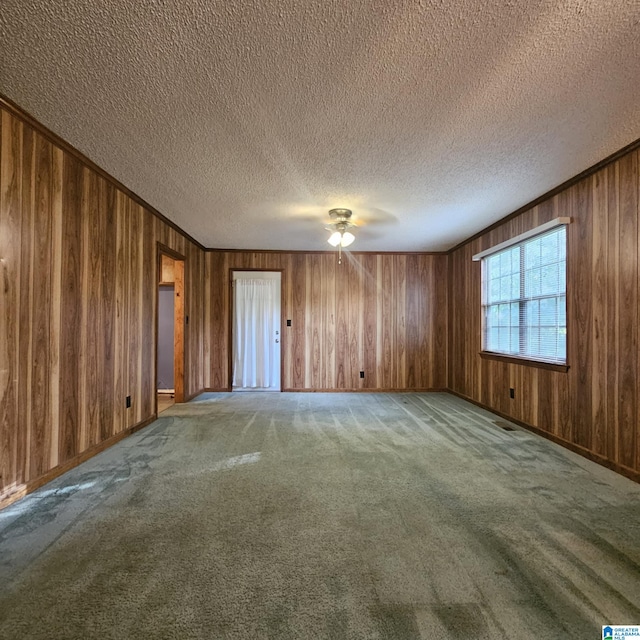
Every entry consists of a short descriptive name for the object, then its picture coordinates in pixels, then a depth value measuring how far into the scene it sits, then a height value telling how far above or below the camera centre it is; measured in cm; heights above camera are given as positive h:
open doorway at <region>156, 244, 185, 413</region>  572 -10
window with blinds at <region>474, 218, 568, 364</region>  321 +31
